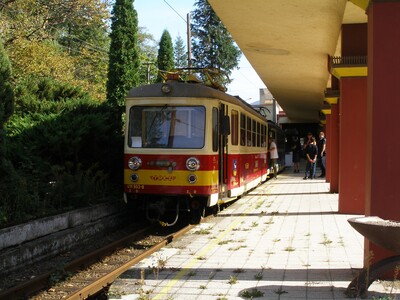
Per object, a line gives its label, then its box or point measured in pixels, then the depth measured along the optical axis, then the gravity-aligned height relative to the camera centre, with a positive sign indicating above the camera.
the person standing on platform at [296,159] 29.68 -0.37
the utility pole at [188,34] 29.13 +7.09
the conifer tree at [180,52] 76.16 +15.59
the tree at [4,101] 9.60 +0.95
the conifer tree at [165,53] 37.84 +7.27
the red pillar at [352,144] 11.37 +0.21
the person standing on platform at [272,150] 22.39 +0.10
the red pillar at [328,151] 18.56 +0.08
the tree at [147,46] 53.36 +11.63
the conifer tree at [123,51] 24.19 +4.87
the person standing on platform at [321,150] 22.03 +0.14
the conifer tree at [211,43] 53.44 +11.31
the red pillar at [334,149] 15.96 +0.14
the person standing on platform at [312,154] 21.61 -0.06
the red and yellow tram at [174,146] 10.00 +0.11
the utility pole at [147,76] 40.21 +5.88
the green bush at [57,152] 9.43 -0.03
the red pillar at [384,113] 5.79 +0.46
